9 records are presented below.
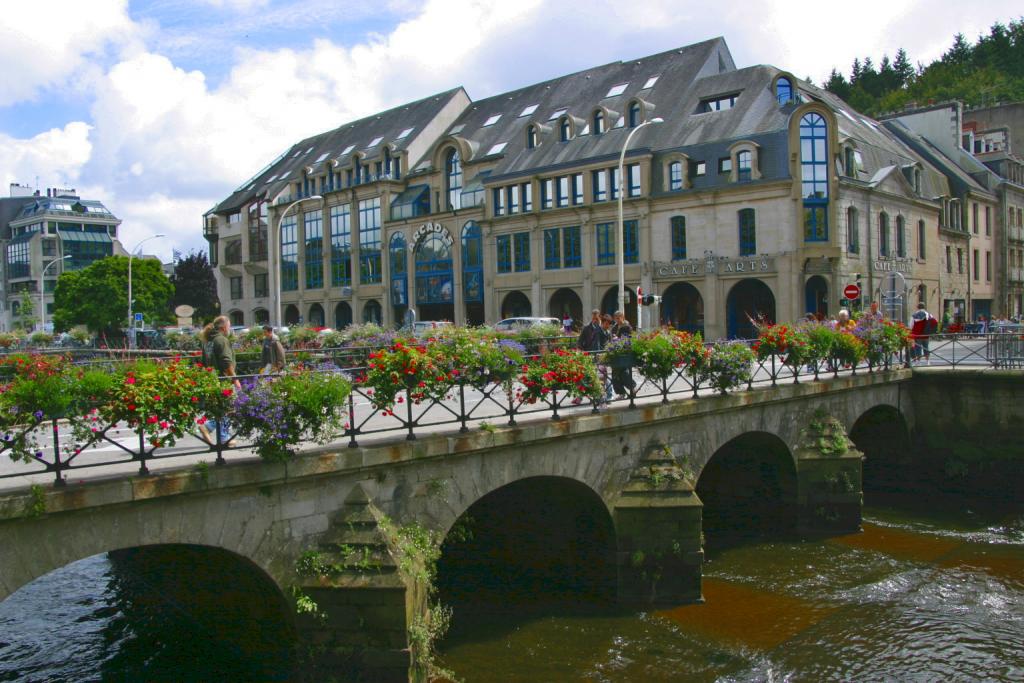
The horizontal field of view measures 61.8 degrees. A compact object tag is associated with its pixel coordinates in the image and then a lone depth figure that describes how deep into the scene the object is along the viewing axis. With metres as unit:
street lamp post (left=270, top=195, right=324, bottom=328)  28.21
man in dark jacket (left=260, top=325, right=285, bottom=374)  14.09
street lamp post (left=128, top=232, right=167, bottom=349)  33.42
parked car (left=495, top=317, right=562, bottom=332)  28.48
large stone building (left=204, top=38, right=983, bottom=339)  33.72
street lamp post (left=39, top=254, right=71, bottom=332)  83.32
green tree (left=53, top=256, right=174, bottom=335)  43.97
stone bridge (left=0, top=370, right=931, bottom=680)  7.78
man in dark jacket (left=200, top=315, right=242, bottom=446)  11.76
